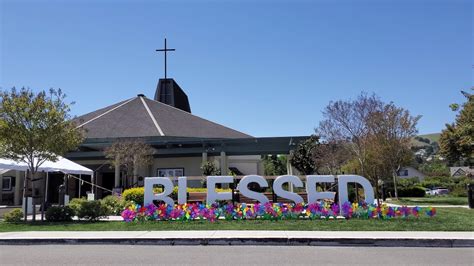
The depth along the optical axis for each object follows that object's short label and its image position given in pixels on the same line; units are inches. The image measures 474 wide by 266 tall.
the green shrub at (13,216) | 660.7
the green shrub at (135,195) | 819.4
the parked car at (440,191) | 2032.2
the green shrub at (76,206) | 660.4
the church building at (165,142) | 1312.7
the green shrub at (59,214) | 653.9
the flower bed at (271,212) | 603.8
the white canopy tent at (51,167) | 724.7
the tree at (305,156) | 1305.4
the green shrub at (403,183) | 1540.4
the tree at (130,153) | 1150.3
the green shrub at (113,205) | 755.4
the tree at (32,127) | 648.4
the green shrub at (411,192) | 1465.3
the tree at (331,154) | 1231.5
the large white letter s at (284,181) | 642.2
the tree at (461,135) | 924.6
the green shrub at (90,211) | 649.0
